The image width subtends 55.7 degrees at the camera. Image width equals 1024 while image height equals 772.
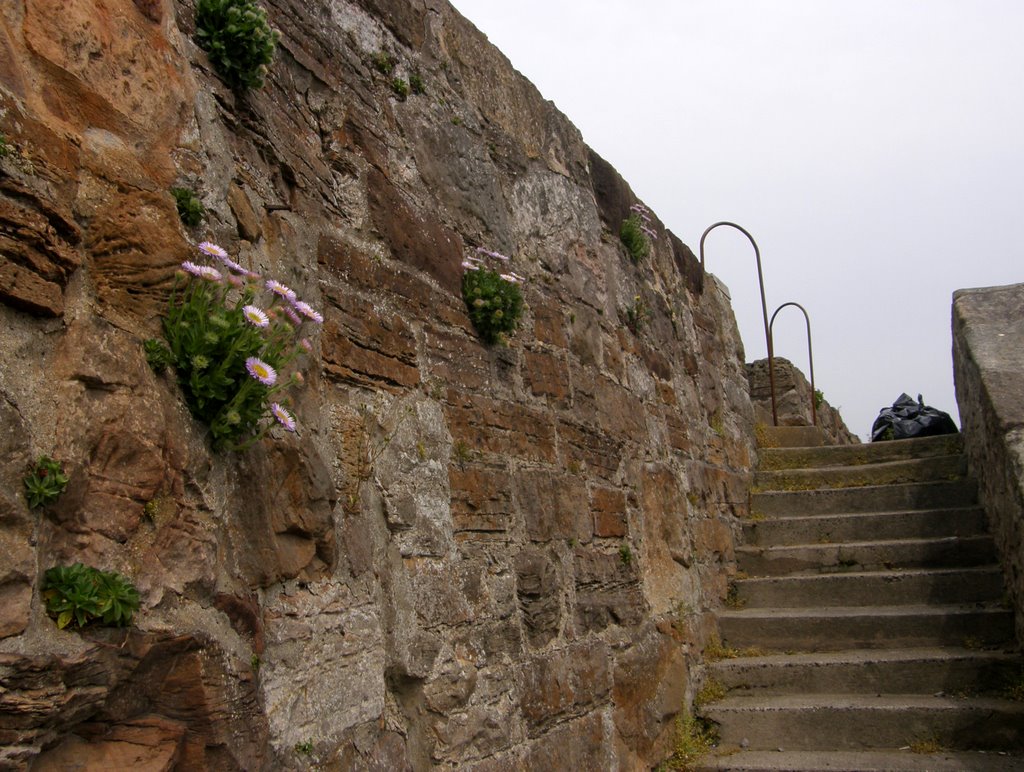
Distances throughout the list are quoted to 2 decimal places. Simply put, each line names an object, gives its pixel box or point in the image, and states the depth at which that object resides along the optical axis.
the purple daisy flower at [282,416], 1.85
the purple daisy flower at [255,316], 1.78
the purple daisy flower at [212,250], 1.82
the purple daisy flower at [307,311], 2.01
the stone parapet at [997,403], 3.95
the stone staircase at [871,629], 3.76
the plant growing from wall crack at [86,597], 1.40
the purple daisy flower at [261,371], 1.76
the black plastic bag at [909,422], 6.88
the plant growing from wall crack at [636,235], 4.53
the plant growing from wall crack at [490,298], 3.01
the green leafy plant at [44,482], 1.39
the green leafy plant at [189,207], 1.86
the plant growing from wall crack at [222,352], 1.71
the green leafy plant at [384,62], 2.87
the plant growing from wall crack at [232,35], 2.08
